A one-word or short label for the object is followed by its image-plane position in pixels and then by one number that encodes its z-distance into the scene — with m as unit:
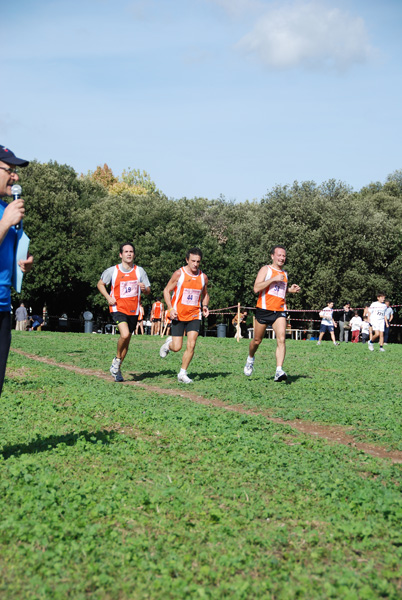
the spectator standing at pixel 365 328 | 31.75
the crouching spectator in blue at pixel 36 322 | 45.91
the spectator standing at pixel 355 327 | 37.31
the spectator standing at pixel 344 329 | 38.84
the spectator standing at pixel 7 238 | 4.79
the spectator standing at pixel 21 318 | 40.03
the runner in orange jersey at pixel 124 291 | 12.20
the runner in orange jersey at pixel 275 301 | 12.22
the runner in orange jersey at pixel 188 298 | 12.05
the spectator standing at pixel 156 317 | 36.35
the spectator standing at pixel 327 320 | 29.04
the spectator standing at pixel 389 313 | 29.04
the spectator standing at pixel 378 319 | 24.73
